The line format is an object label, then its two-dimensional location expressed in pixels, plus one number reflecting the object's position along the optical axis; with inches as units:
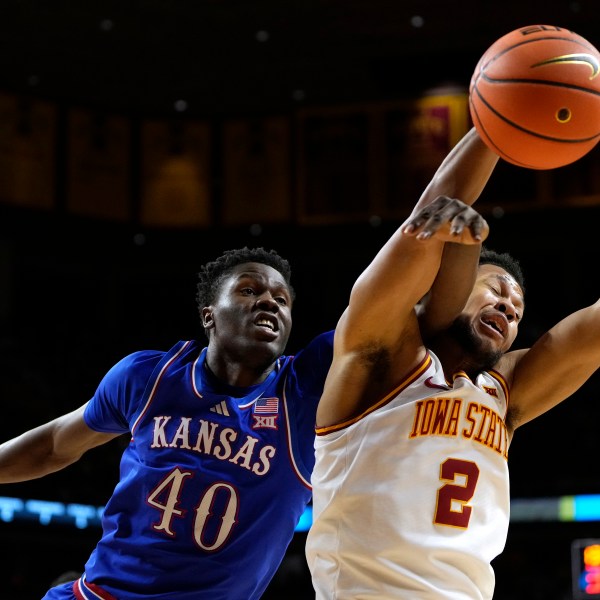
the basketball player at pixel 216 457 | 131.2
